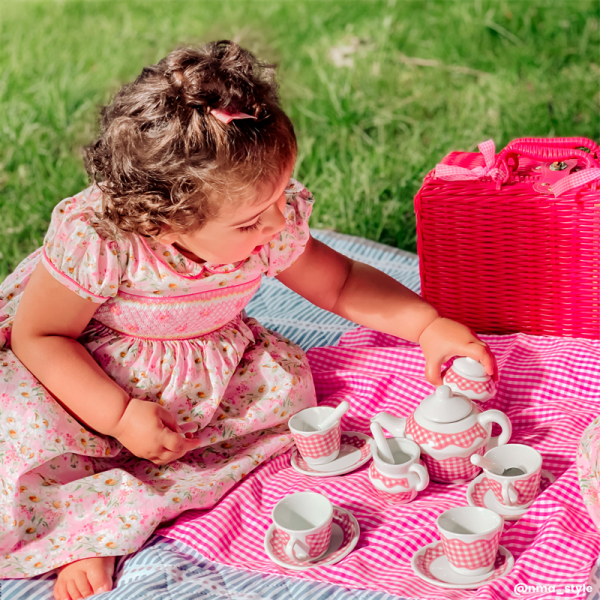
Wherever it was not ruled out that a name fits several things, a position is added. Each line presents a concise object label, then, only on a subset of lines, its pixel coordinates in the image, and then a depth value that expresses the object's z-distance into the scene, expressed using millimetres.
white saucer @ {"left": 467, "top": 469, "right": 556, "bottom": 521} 1577
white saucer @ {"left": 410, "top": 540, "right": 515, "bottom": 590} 1506
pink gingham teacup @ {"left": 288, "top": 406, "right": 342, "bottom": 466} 1671
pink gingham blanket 1524
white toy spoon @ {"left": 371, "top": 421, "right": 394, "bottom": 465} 1616
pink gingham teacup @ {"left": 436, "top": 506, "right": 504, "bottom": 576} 1492
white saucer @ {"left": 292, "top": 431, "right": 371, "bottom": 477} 1688
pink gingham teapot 1609
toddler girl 1561
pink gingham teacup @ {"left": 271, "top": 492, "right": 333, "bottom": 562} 1542
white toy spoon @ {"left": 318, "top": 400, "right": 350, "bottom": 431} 1663
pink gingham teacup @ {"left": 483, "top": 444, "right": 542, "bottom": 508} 1570
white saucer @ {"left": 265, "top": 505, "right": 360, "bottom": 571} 1558
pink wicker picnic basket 1829
